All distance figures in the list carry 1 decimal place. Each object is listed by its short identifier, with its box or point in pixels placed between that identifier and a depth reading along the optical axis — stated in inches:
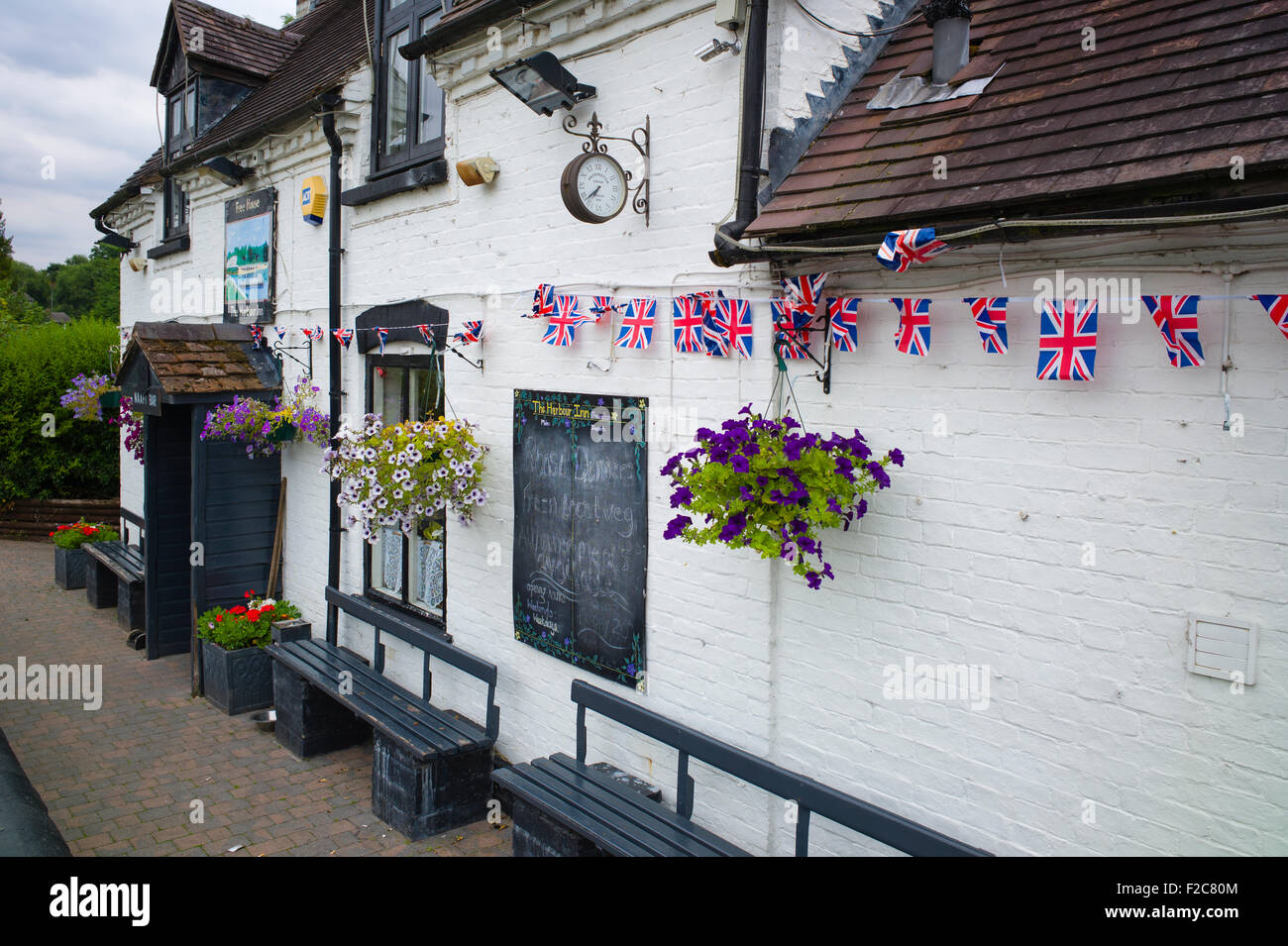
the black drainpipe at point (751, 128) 164.2
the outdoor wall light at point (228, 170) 362.3
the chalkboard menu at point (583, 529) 197.2
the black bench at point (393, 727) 218.8
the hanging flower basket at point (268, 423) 311.4
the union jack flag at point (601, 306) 195.9
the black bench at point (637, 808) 144.7
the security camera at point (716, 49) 169.8
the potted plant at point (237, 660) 303.7
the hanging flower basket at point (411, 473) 228.1
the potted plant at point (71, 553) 473.7
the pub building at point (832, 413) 118.5
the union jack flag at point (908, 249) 129.5
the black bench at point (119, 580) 387.2
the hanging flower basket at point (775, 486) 140.0
